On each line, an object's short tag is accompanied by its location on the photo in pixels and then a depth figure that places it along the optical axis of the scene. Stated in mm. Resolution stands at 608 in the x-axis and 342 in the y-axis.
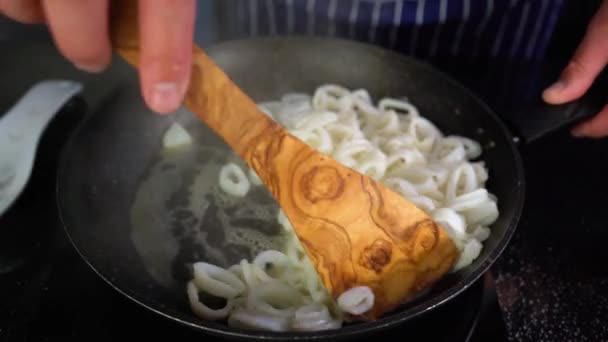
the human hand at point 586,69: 513
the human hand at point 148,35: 405
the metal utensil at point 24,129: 540
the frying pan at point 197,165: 466
